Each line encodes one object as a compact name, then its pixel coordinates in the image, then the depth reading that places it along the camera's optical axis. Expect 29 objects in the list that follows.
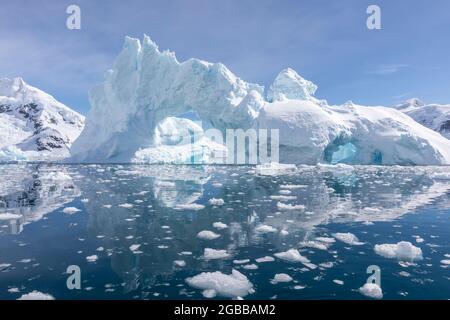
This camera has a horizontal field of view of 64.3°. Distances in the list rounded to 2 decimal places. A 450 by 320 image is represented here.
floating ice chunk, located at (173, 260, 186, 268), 6.68
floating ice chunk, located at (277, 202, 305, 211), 12.17
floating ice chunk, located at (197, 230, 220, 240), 8.47
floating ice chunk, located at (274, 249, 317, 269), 6.88
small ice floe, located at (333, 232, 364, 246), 8.10
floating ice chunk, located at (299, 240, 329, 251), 7.78
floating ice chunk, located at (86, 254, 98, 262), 6.91
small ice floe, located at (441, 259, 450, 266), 6.80
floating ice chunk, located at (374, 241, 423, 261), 7.11
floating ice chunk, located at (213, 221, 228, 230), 9.39
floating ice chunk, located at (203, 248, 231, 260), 7.09
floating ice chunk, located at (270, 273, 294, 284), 5.91
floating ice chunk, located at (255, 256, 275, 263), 6.93
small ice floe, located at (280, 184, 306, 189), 17.77
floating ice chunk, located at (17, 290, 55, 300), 5.19
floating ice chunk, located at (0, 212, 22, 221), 10.49
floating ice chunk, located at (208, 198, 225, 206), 13.00
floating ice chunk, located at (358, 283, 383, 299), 5.39
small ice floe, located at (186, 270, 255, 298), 5.46
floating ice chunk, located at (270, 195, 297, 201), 14.06
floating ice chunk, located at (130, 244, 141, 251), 7.58
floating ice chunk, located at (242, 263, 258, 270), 6.49
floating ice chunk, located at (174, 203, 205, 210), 12.19
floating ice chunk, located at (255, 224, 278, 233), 9.05
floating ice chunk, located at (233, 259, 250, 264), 6.82
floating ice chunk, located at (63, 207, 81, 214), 11.57
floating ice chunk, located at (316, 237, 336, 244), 8.22
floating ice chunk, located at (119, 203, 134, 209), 12.28
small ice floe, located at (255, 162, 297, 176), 27.74
